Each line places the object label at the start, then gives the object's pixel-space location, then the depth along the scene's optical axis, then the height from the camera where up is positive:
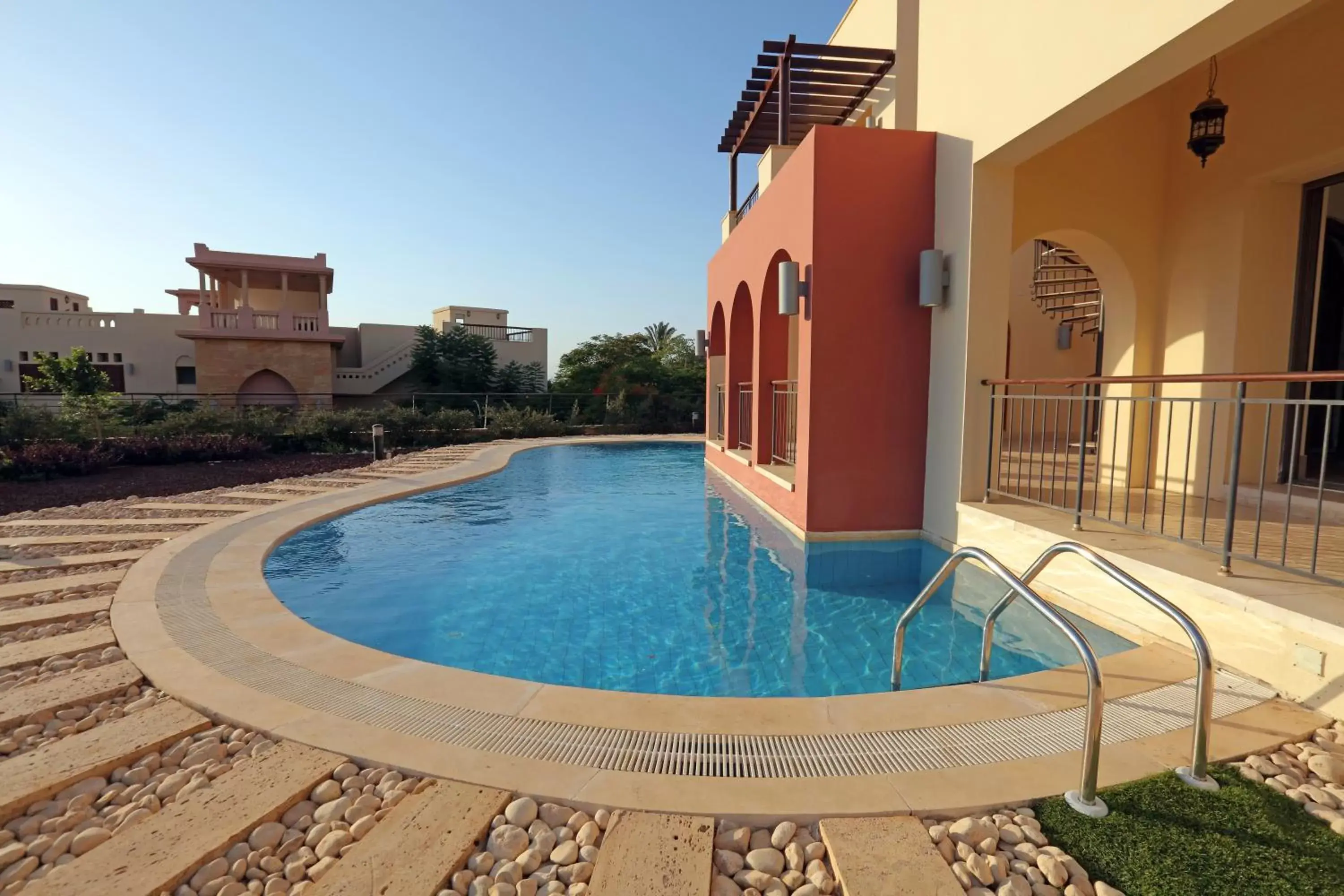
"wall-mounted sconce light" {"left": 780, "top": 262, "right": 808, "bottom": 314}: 7.32 +1.23
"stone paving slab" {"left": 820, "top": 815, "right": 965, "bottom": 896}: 2.05 -1.57
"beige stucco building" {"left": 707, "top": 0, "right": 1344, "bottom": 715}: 3.99 +1.33
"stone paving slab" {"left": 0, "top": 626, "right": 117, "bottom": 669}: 3.95 -1.63
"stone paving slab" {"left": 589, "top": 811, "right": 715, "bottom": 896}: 2.08 -1.59
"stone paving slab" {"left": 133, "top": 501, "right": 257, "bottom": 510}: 8.70 -1.55
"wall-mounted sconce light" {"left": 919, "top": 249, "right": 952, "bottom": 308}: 6.69 +1.23
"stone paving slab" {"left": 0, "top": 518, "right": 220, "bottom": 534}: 7.78 -1.57
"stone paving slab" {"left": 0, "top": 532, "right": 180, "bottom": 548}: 6.83 -1.58
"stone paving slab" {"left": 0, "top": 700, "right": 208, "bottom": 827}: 2.64 -1.62
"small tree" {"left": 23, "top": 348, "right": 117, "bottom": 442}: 22.80 +0.58
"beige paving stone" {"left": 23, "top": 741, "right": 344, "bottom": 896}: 2.12 -1.61
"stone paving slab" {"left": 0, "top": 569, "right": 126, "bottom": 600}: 5.18 -1.60
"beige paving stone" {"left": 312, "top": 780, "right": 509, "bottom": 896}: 2.10 -1.60
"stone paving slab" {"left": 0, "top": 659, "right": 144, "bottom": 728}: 3.33 -1.63
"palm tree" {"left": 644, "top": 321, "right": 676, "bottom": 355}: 34.25 +3.26
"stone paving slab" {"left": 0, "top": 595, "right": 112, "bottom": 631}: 4.55 -1.61
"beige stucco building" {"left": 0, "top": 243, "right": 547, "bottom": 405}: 24.94 +2.14
